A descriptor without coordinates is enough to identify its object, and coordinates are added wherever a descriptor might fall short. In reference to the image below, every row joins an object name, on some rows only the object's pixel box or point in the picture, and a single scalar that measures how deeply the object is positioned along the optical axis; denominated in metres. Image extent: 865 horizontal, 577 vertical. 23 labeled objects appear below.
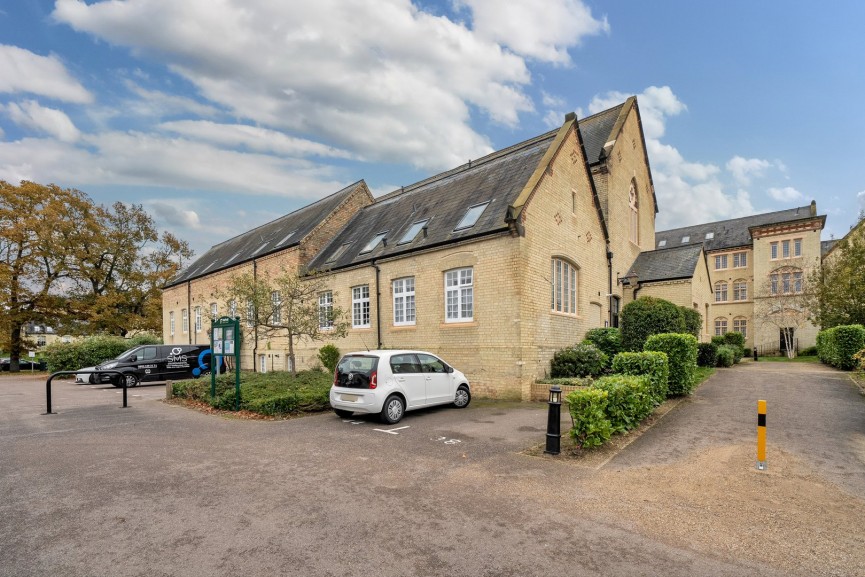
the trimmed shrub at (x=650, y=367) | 10.43
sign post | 11.93
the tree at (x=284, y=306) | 14.23
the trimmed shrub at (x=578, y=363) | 14.53
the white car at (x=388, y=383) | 9.84
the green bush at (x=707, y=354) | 21.44
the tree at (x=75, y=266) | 33.12
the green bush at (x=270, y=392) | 11.26
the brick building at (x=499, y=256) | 13.89
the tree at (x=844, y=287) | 21.84
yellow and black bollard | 6.38
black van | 20.95
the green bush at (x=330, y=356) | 19.55
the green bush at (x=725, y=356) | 22.11
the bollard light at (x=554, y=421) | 7.23
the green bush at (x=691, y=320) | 19.14
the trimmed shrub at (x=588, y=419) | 7.26
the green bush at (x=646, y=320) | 16.56
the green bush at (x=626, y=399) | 8.09
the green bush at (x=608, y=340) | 16.72
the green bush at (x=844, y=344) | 17.98
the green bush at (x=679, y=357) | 12.04
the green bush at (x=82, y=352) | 28.81
